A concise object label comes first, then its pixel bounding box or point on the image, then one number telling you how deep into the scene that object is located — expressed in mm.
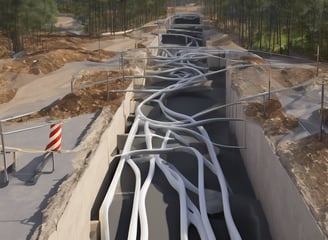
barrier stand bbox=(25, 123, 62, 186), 9189
